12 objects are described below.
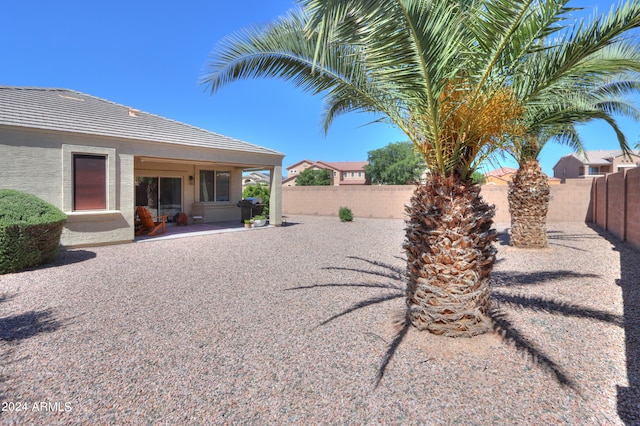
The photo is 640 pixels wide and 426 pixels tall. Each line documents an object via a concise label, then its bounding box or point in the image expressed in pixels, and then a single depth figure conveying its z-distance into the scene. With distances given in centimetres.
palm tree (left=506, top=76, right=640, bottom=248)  932
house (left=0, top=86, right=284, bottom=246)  947
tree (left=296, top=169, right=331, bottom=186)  5791
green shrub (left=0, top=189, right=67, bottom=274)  732
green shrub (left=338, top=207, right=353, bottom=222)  2033
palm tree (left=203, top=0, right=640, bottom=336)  337
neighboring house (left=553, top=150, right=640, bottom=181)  4031
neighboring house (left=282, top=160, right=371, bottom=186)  6884
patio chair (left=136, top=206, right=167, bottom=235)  1332
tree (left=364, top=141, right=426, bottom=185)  5043
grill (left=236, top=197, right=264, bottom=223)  1733
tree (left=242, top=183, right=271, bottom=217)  2030
